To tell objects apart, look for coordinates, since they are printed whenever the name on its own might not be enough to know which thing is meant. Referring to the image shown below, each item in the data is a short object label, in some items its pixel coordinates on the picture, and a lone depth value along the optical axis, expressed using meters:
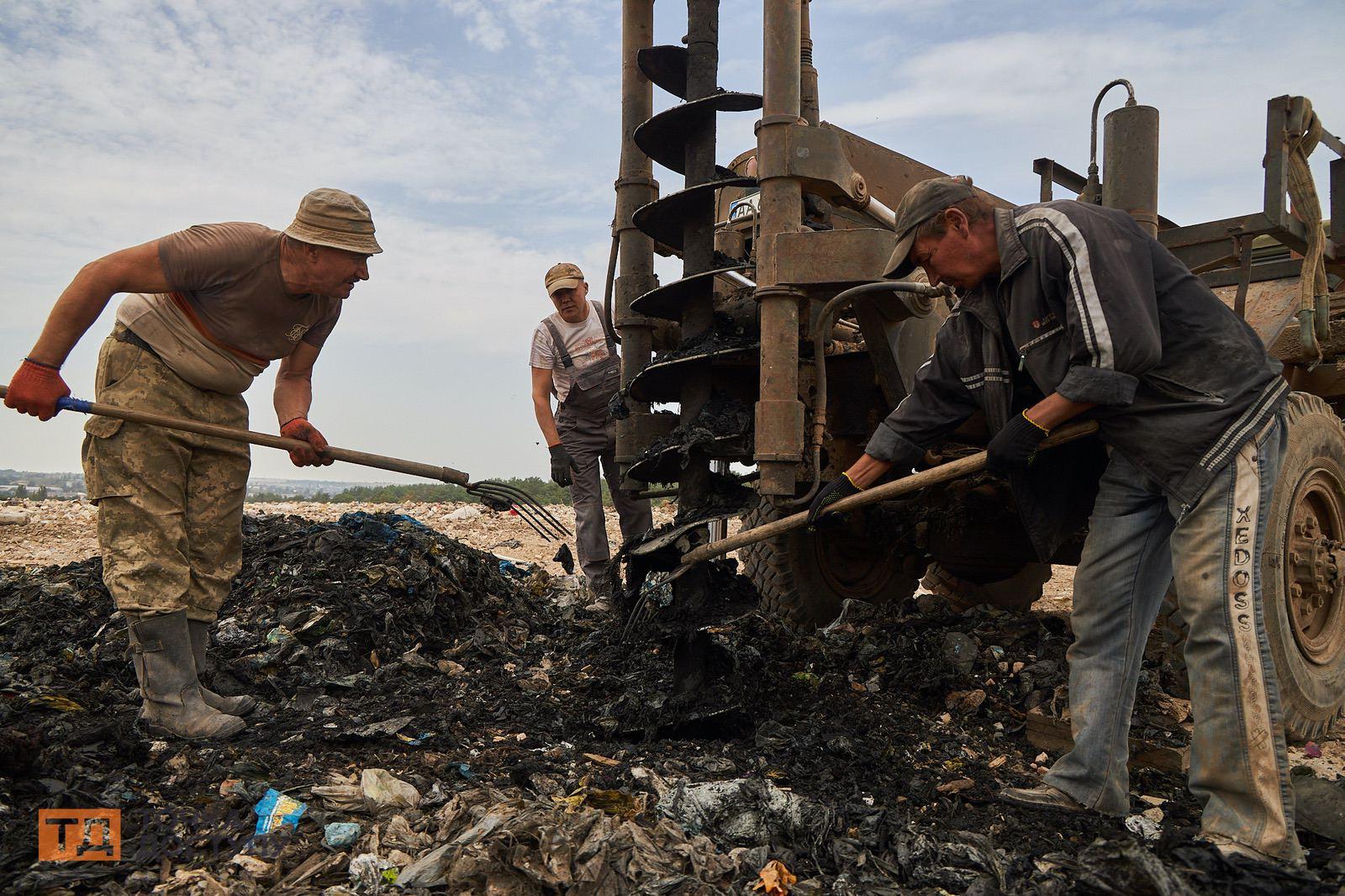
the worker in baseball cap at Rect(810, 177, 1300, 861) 2.51
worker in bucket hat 3.28
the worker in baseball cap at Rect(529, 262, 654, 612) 6.01
